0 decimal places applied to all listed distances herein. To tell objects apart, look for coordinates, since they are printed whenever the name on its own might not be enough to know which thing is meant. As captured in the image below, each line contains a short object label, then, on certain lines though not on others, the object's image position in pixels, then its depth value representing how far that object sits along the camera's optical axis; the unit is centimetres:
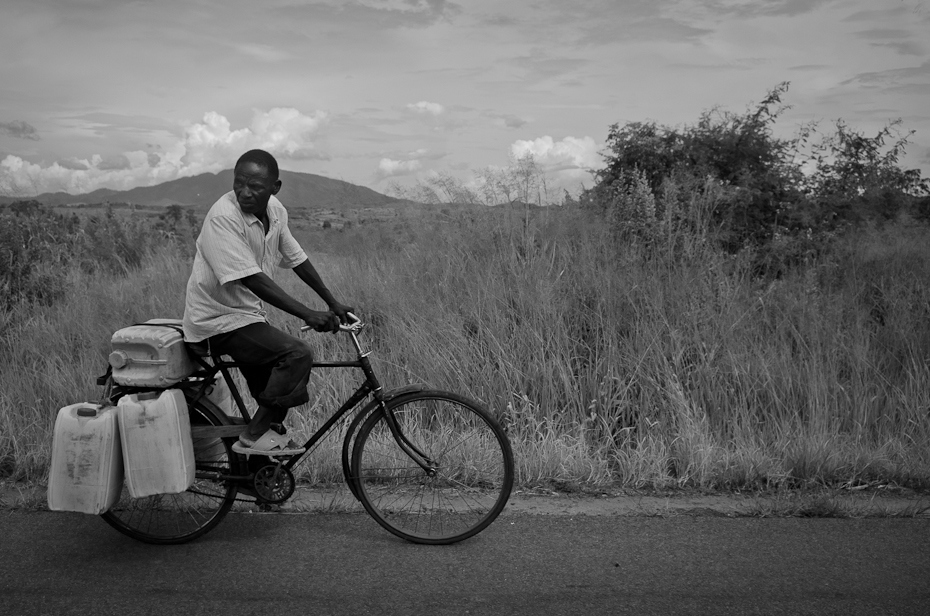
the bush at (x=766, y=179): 1040
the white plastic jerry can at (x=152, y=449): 398
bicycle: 426
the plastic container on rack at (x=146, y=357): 407
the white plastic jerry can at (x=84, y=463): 393
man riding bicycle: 394
